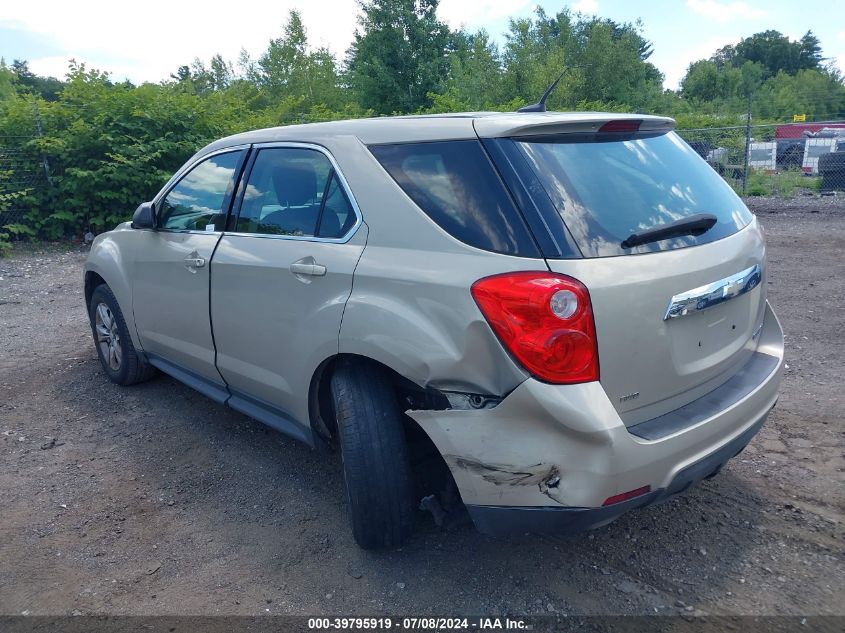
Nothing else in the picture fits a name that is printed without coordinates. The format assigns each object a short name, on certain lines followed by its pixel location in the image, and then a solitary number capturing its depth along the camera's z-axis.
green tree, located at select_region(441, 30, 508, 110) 26.86
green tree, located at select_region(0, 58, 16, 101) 28.02
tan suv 2.35
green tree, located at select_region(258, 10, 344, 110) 35.06
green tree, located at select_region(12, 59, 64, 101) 60.10
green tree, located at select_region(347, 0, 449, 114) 29.81
